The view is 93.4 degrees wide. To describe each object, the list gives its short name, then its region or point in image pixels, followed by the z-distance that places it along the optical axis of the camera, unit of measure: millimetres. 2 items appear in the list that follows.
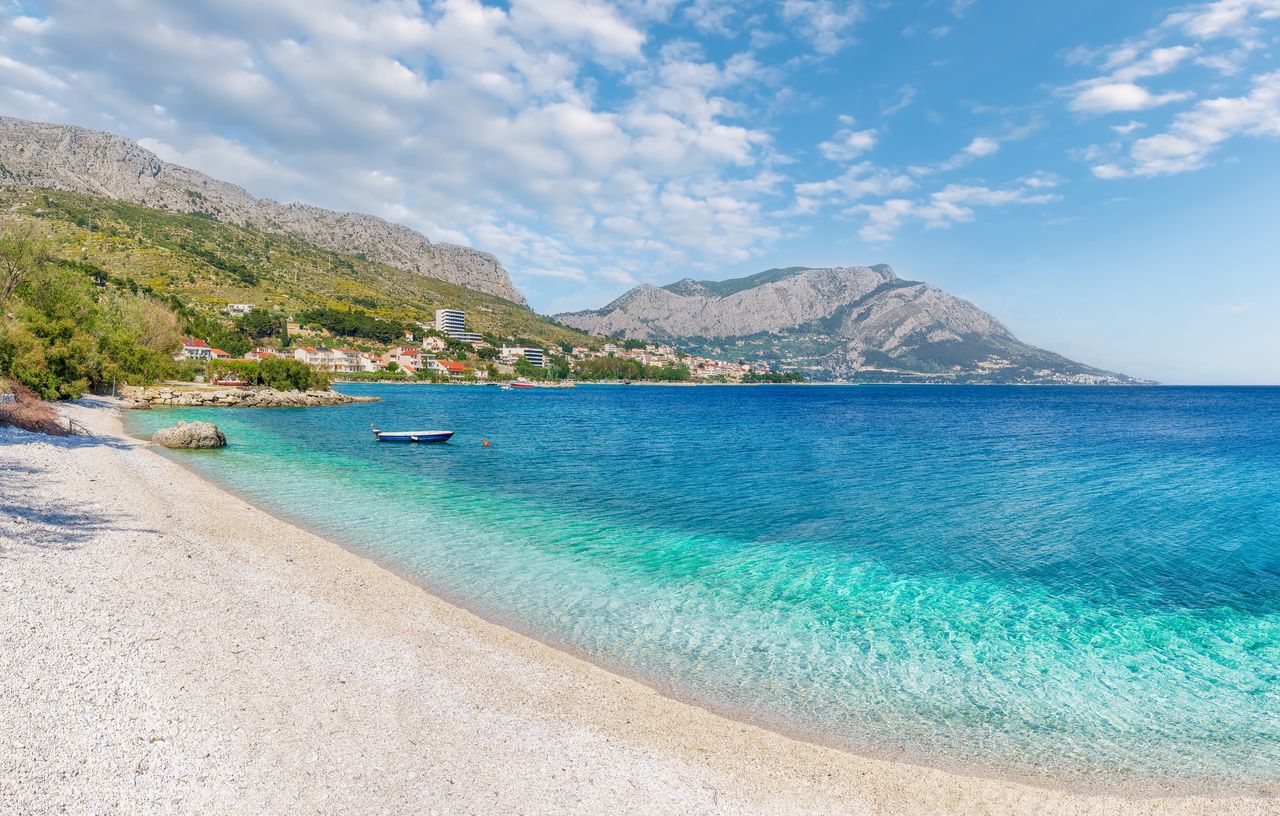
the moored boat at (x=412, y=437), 48094
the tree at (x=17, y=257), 35625
